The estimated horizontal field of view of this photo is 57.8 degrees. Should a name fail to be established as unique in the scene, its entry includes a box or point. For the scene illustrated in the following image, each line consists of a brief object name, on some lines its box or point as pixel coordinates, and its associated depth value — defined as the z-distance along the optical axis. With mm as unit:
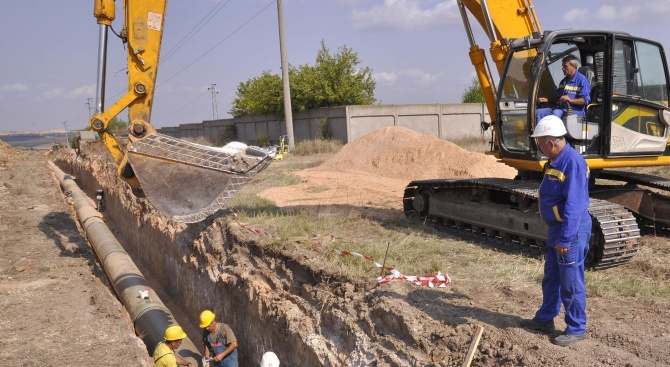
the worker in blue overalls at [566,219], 4312
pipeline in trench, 8609
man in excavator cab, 7215
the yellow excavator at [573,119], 7410
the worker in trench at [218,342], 7340
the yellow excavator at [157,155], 7109
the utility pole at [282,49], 25438
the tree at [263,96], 33531
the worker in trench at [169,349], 6807
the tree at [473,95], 41719
